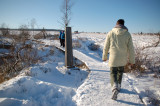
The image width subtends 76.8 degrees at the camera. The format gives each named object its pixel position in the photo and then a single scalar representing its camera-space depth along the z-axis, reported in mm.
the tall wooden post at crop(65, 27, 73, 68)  4510
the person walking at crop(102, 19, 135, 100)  2328
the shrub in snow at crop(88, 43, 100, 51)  13281
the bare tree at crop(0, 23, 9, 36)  16091
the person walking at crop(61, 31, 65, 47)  10081
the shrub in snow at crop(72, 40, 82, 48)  12616
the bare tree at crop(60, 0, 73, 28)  8703
